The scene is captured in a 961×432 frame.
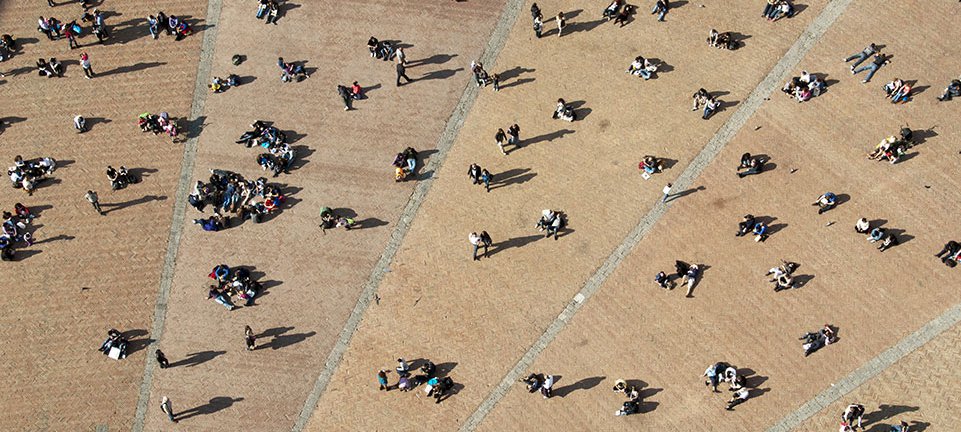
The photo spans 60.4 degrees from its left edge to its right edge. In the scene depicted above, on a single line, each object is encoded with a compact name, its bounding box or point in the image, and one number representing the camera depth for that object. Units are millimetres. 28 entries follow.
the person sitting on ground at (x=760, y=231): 38969
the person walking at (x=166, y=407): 36656
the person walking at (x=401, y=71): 44500
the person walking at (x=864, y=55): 42750
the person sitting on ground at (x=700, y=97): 42188
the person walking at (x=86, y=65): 45719
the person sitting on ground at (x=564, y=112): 43094
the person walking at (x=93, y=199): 41441
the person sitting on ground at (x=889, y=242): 38000
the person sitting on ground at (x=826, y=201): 39125
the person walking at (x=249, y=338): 38094
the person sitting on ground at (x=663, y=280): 38206
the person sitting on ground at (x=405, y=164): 41969
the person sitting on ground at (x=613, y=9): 46000
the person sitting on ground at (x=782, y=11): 44656
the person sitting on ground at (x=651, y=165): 40844
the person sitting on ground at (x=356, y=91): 44594
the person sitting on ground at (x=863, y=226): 38344
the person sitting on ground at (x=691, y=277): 37969
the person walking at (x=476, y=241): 39131
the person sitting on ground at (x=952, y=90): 41500
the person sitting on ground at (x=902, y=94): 41375
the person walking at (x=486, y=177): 41219
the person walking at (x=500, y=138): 41875
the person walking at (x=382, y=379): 36750
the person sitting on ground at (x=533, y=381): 36438
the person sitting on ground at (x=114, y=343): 38562
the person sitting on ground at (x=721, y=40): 44281
